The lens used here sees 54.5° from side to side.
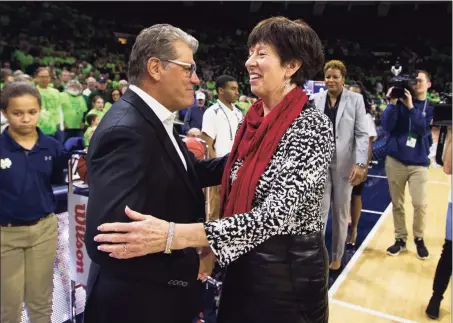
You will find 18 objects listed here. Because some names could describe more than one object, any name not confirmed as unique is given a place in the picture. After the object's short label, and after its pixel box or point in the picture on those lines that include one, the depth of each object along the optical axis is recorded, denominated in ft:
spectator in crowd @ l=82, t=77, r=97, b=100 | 25.12
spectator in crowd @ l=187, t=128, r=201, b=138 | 11.57
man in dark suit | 3.71
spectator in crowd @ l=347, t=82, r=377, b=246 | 13.78
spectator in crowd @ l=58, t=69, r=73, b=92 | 23.97
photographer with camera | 11.91
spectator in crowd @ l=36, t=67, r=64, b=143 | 18.95
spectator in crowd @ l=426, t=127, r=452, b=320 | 8.75
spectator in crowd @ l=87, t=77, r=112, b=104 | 23.44
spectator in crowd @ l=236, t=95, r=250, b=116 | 29.65
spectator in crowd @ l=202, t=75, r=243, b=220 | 12.92
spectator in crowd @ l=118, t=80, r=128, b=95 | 25.27
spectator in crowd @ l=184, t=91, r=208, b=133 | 18.97
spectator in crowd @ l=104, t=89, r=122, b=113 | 23.70
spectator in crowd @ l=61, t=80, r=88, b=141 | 21.76
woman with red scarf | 3.85
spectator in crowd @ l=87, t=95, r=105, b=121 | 21.25
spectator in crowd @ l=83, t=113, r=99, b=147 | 19.92
